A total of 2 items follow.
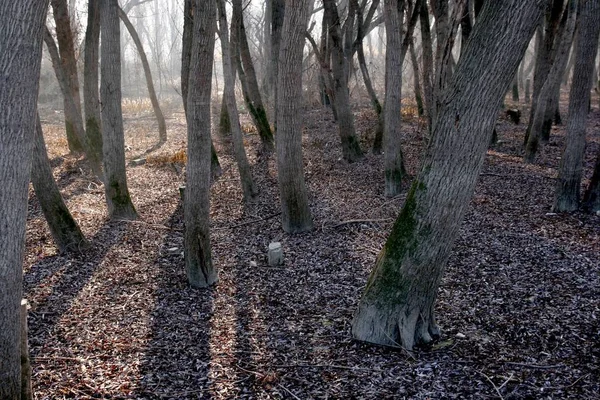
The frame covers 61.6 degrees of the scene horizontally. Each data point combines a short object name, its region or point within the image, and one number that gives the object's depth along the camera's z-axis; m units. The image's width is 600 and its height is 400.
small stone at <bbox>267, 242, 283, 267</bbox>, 6.14
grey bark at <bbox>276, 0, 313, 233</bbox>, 5.95
